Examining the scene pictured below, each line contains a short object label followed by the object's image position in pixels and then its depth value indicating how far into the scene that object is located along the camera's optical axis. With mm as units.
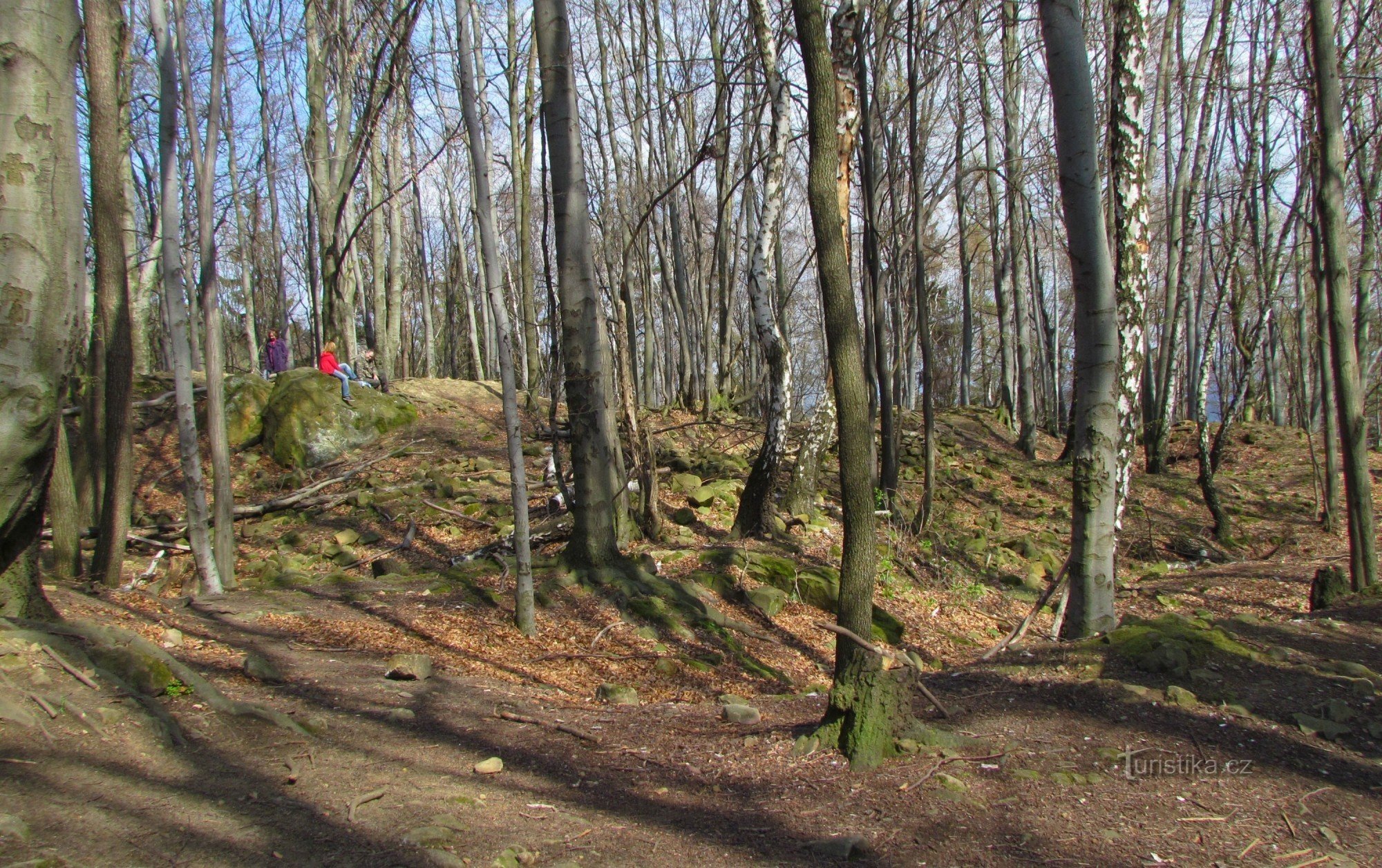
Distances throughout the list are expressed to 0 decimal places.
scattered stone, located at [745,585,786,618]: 8258
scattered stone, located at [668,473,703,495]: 11133
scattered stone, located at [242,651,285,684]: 4777
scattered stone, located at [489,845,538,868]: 2953
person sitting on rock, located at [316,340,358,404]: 14219
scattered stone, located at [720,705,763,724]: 5059
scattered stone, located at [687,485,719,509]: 10742
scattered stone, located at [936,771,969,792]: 3486
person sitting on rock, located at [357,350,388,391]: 16088
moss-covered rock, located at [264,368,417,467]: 13352
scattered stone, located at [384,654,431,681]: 5527
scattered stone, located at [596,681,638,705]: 5898
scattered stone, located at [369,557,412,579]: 8820
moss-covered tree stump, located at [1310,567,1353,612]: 7523
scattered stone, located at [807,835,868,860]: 3094
